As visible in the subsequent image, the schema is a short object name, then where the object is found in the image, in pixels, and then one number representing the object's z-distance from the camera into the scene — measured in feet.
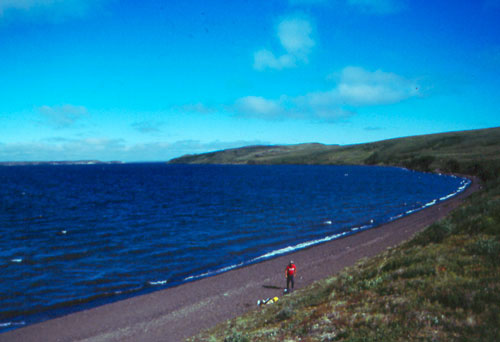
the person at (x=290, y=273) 62.52
